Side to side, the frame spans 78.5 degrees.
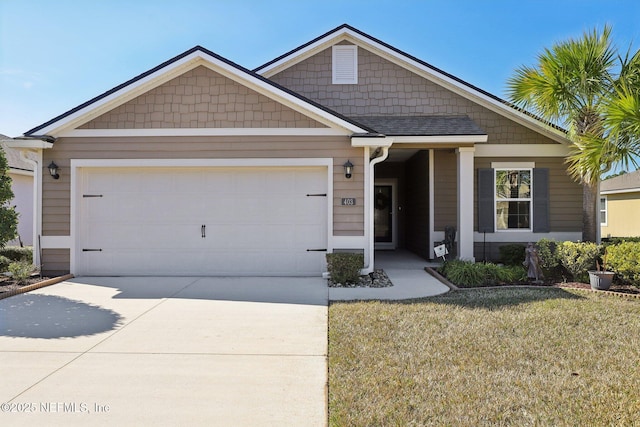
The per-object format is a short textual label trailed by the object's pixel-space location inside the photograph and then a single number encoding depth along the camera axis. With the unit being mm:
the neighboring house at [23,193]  12859
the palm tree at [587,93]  7410
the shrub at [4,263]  8241
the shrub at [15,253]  8891
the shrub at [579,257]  7160
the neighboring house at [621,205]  17672
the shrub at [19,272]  7246
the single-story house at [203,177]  7938
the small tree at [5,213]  7426
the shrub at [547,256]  7570
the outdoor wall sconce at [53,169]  7906
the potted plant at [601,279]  6590
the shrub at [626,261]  6586
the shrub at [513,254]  9406
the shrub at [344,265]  7336
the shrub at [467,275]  7160
